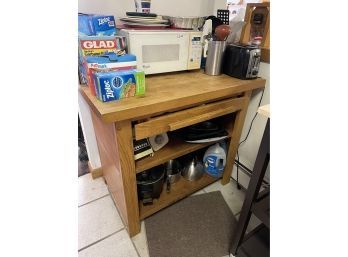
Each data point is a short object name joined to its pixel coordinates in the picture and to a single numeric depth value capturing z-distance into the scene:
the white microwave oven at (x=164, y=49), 0.88
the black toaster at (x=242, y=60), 0.97
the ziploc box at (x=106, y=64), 0.72
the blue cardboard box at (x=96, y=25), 0.86
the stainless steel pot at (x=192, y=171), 1.30
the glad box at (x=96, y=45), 0.79
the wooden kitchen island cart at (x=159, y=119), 0.73
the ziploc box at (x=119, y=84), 0.68
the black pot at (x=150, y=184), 1.06
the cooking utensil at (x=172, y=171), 1.25
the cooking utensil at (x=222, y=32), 0.98
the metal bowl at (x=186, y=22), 1.02
